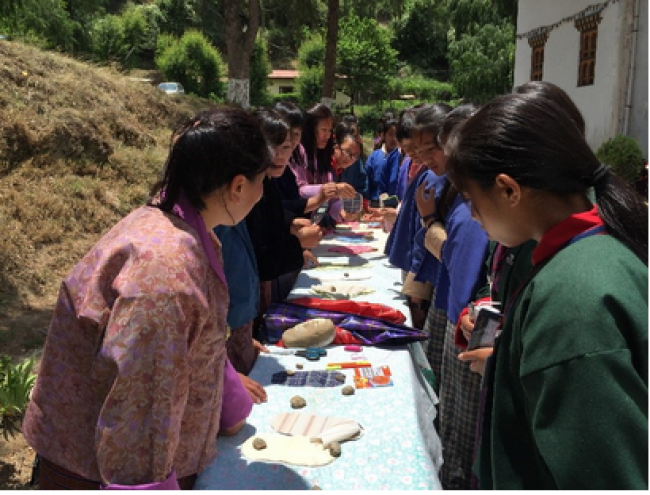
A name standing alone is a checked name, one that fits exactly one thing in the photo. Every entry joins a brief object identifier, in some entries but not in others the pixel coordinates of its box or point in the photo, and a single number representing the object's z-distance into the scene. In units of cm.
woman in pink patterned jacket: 107
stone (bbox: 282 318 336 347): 244
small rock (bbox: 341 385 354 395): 204
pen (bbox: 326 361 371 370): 228
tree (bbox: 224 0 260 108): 1468
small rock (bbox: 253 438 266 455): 170
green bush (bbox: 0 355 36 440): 314
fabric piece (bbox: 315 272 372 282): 355
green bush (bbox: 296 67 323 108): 2808
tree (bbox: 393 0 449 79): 4341
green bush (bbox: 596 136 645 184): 883
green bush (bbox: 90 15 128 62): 2680
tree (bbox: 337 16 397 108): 2395
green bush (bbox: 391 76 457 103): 3681
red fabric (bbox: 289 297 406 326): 270
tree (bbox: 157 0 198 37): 3644
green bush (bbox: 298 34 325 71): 3278
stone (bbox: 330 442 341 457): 168
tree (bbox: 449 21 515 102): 2123
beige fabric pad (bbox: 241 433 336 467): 165
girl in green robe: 89
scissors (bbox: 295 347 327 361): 236
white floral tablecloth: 159
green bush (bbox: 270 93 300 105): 2914
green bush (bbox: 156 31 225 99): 2177
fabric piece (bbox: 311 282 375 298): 322
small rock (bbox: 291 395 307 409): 197
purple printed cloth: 248
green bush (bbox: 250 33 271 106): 2716
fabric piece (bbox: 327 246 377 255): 430
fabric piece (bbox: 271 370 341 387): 214
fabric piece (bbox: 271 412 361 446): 178
